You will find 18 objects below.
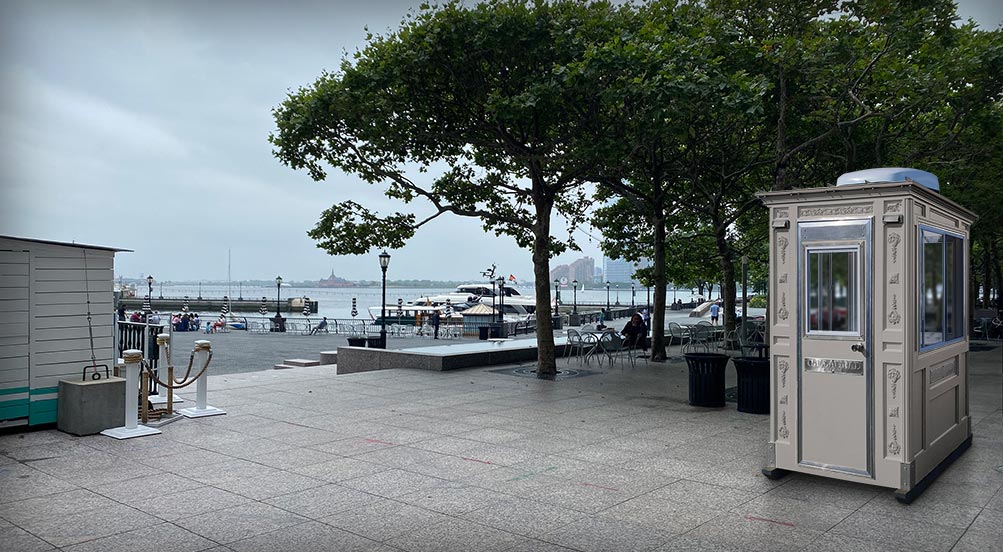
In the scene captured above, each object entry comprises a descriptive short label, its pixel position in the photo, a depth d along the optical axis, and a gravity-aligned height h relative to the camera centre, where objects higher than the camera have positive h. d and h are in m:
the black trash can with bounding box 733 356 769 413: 10.52 -1.38
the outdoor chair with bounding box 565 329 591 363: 18.11 -1.51
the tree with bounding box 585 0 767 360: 12.27 +3.65
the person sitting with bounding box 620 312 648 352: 19.67 -1.10
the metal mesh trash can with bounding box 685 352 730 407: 11.20 -1.37
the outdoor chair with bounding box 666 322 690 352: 23.24 -1.42
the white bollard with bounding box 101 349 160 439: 8.80 -1.38
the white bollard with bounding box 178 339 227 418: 10.17 -1.54
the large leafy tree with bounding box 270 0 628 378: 13.42 +3.72
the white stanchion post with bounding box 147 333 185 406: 10.50 -1.05
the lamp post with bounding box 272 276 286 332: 42.03 -2.06
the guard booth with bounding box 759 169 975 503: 6.35 -0.36
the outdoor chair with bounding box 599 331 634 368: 17.08 -1.23
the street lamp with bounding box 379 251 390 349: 26.98 +1.22
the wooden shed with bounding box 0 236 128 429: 8.63 -0.37
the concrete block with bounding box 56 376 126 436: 8.79 -1.47
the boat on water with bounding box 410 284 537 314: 67.62 -0.70
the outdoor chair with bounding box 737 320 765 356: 18.47 -1.32
